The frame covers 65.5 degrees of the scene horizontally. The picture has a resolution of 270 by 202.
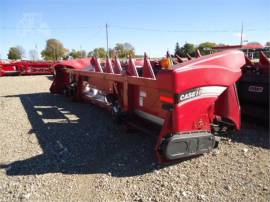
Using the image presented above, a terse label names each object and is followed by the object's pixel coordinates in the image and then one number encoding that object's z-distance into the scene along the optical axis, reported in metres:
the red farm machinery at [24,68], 13.45
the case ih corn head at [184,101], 2.11
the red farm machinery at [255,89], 3.09
